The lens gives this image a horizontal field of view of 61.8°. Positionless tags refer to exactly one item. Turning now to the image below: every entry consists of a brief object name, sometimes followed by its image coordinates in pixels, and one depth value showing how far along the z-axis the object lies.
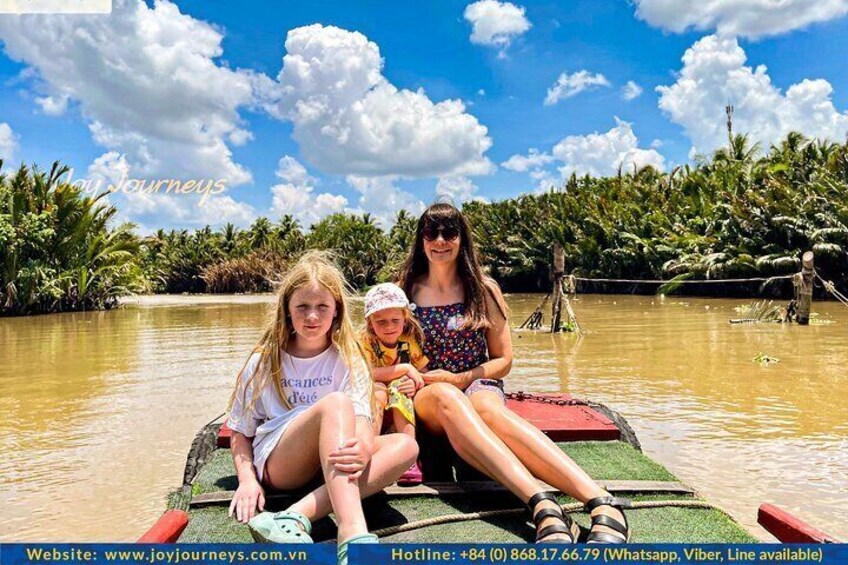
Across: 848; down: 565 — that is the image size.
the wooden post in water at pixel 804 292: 14.52
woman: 2.63
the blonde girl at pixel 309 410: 2.60
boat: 2.64
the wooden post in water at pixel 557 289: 14.33
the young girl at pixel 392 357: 3.15
